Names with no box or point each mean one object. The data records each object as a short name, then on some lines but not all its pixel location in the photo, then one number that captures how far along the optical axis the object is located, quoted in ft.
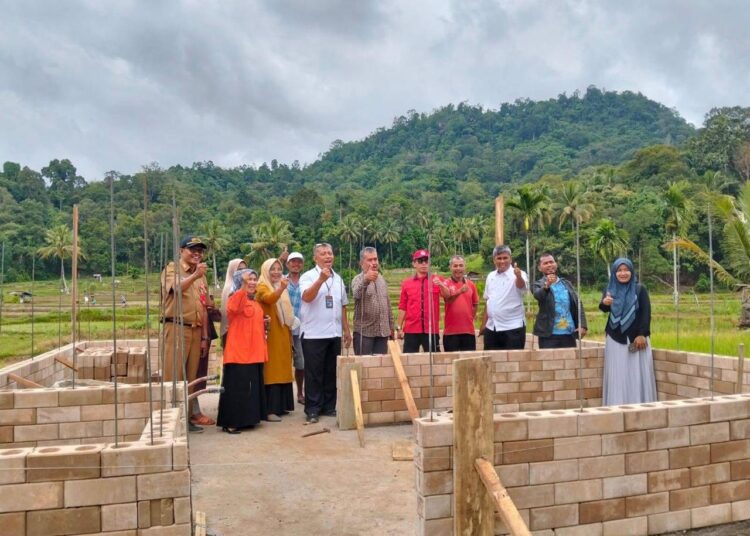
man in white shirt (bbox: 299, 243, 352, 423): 20.97
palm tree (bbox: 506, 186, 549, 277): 99.01
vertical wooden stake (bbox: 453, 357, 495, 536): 10.32
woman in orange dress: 19.35
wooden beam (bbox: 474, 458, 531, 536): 9.00
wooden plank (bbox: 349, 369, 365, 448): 17.89
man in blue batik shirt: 20.89
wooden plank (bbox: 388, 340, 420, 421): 17.98
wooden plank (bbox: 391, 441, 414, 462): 16.37
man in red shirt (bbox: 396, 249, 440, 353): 22.04
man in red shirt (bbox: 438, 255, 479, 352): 22.29
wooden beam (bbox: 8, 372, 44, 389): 16.40
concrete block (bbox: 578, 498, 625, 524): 11.39
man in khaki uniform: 18.27
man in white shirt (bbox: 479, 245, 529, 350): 21.65
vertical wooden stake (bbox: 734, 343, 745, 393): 17.91
